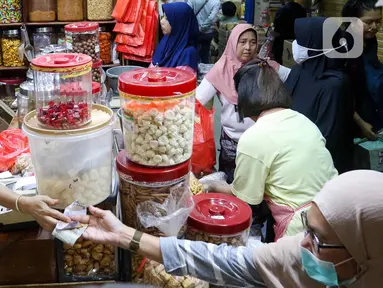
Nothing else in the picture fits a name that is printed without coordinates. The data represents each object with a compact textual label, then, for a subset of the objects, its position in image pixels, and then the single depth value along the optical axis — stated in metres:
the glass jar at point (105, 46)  5.28
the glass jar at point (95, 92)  2.35
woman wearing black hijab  2.79
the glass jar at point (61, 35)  5.25
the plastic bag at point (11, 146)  1.94
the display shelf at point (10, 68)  5.28
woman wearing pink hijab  3.04
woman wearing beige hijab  1.10
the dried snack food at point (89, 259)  1.62
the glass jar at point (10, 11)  5.09
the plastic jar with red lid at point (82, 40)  3.41
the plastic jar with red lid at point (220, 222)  1.55
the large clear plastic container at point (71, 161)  1.47
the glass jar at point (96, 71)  3.24
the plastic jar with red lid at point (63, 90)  1.52
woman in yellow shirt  1.87
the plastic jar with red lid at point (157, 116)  1.48
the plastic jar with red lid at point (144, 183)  1.53
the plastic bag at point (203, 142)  2.58
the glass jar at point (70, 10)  5.10
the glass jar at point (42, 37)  5.17
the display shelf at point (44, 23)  5.17
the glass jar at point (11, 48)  5.11
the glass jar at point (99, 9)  5.16
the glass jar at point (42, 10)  5.14
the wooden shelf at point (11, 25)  5.10
